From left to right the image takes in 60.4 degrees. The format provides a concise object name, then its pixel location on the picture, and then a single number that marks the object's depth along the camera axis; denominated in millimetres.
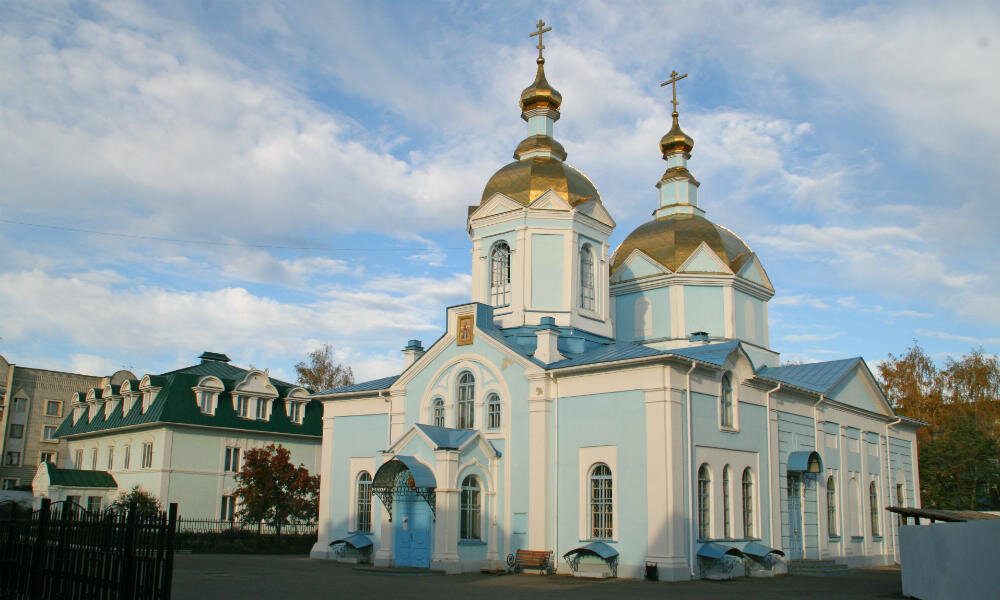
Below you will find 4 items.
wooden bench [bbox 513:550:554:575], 20156
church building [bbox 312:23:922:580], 19766
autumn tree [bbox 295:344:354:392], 48625
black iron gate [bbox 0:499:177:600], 9039
